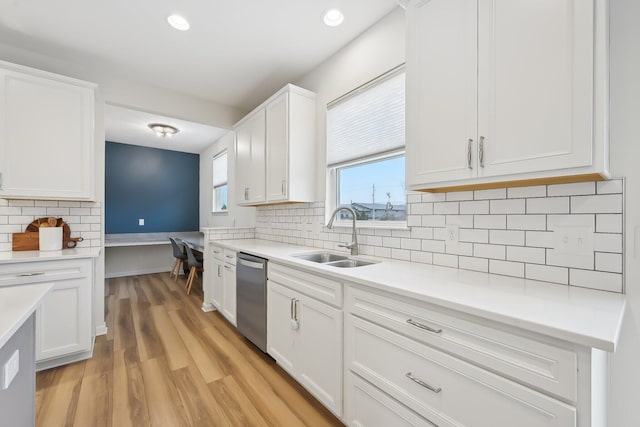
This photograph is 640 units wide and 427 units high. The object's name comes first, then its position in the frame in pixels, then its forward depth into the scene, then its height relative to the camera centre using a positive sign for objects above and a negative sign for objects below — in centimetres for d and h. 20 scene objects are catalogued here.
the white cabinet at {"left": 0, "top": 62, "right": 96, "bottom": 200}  221 +65
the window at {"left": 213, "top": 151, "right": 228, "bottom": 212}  517 +58
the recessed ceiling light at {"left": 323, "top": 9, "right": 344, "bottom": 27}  204 +148
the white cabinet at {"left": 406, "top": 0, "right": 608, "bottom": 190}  98 +52
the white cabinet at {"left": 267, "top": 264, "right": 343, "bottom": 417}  158 -82
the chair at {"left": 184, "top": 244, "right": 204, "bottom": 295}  429 -79
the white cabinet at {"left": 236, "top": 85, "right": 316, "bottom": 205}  264 +67
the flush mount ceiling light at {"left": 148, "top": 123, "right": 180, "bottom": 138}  443 +136
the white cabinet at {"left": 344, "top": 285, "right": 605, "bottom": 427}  79 -56
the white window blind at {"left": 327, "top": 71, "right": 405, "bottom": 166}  205 +76
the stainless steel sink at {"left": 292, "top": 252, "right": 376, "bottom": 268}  212 -37
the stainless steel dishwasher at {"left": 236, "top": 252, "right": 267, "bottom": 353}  228 -74
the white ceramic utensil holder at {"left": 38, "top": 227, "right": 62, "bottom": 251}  238 -21
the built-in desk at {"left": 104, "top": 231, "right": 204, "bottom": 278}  515 -81
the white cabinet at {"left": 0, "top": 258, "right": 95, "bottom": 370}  211 -75
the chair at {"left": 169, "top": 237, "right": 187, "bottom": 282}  471 -66
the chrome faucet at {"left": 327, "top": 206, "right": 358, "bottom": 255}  218 -20
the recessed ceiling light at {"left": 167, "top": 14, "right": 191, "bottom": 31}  209 +147
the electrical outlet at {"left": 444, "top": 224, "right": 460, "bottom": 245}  164 -12
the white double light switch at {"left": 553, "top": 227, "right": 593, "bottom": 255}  118 -11
